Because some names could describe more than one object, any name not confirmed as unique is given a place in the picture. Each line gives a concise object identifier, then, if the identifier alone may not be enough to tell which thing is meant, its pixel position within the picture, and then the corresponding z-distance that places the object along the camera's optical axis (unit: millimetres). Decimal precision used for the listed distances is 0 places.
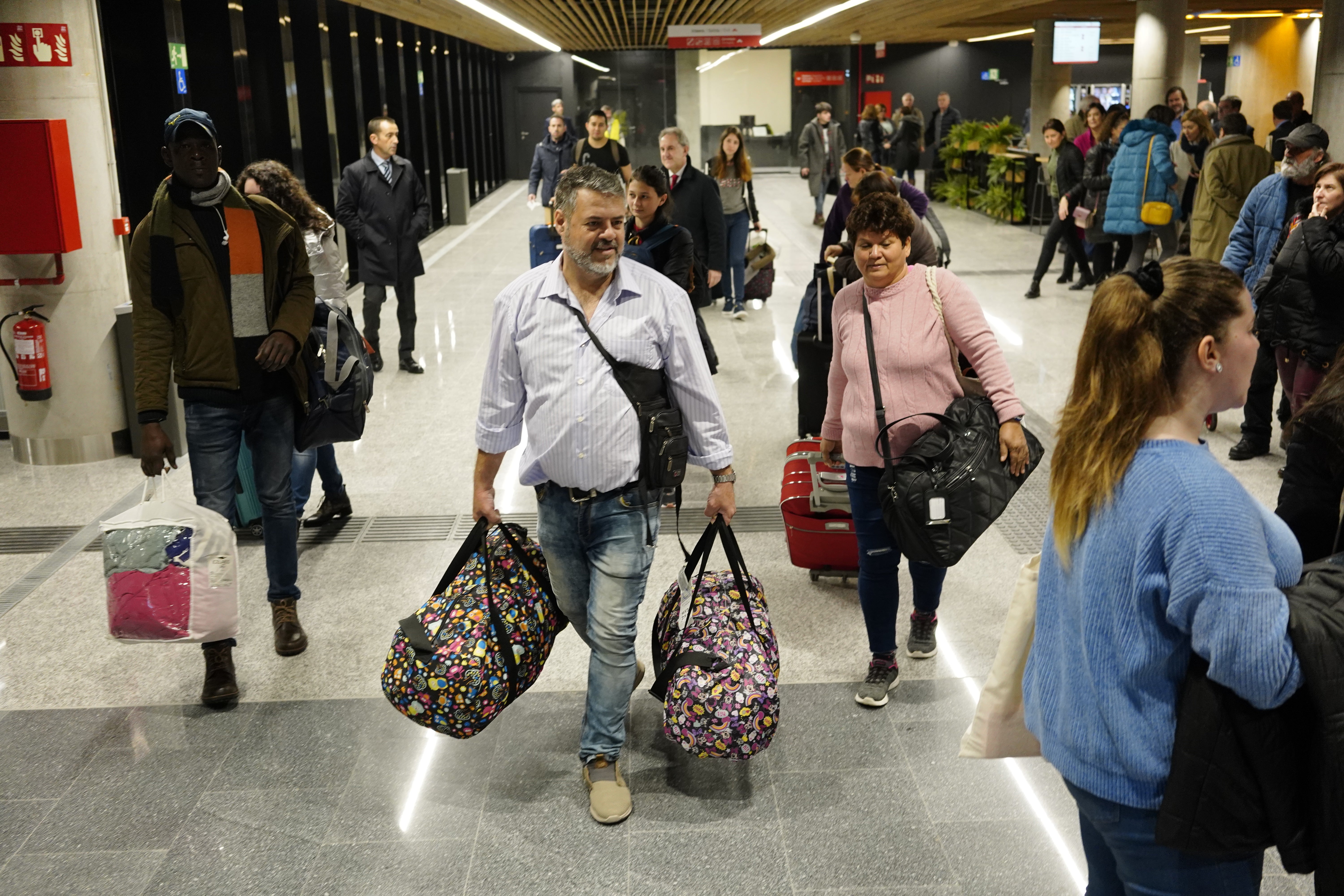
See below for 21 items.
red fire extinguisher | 6008
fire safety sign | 5648
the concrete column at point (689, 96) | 30828
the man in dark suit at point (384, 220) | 8164
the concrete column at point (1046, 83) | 22922
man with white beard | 5797
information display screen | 20250
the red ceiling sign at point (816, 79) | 31484
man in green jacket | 3553
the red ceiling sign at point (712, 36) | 20688
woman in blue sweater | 1532
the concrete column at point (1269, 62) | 23922
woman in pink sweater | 3359
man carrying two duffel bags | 2879
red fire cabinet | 5590
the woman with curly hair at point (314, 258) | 5016
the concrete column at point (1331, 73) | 10508
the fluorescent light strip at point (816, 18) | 17719
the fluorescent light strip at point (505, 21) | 14836
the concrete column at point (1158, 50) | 14898
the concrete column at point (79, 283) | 5777
